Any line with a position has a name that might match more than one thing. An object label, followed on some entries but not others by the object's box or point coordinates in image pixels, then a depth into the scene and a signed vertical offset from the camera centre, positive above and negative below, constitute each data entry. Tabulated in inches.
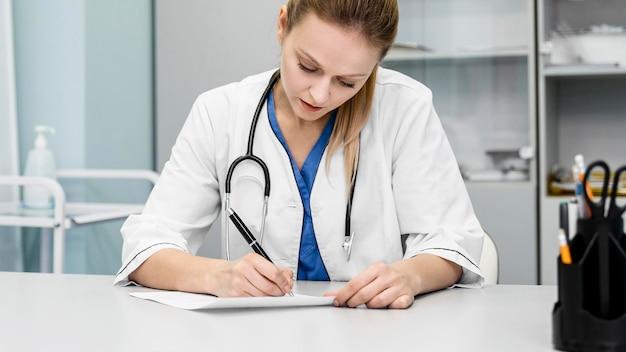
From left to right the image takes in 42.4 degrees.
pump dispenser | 86.9 +0.5
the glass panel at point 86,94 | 93.7 +9.9
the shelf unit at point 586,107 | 108.4 +9.1
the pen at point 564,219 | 32.5 -1.9
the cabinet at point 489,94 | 101.2 +10.6
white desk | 34.1 -7.1
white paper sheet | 40.6 -6.7
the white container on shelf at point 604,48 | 100.6 +15.7
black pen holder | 31.5 -4.7
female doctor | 49.5 -0.1
